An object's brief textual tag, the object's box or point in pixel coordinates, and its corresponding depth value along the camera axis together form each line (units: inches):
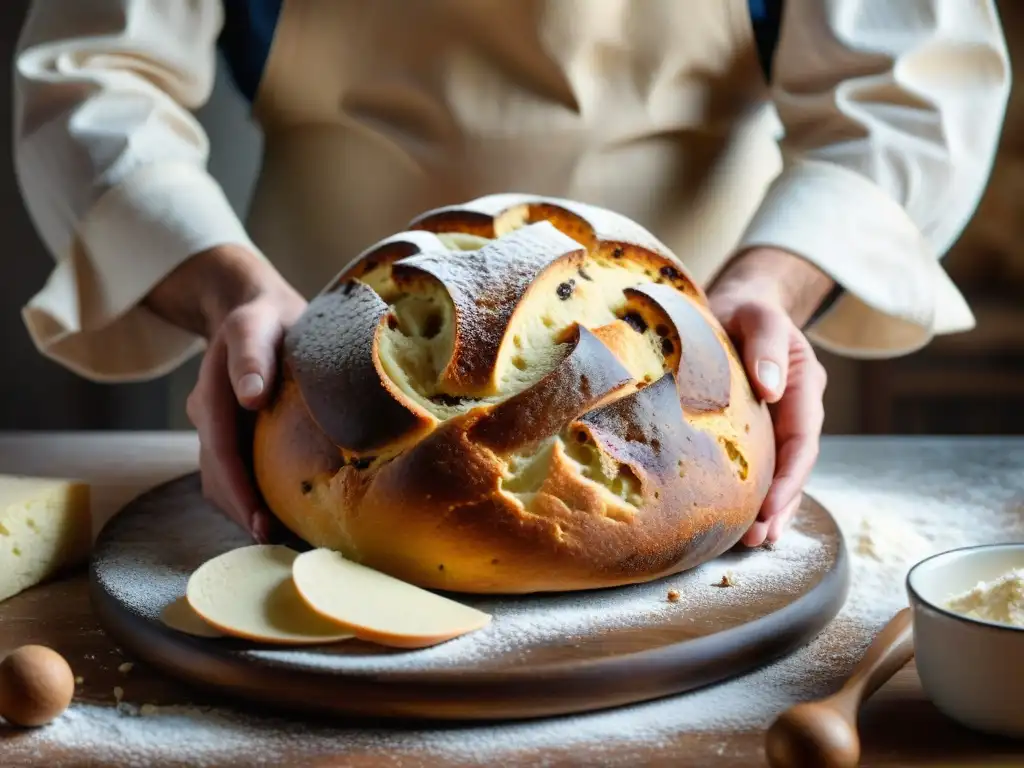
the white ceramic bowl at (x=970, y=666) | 33.3
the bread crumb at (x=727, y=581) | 44.8
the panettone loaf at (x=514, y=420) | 41.6
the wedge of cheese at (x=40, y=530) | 48.4
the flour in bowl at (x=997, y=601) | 35.4
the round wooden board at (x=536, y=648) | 36.6
